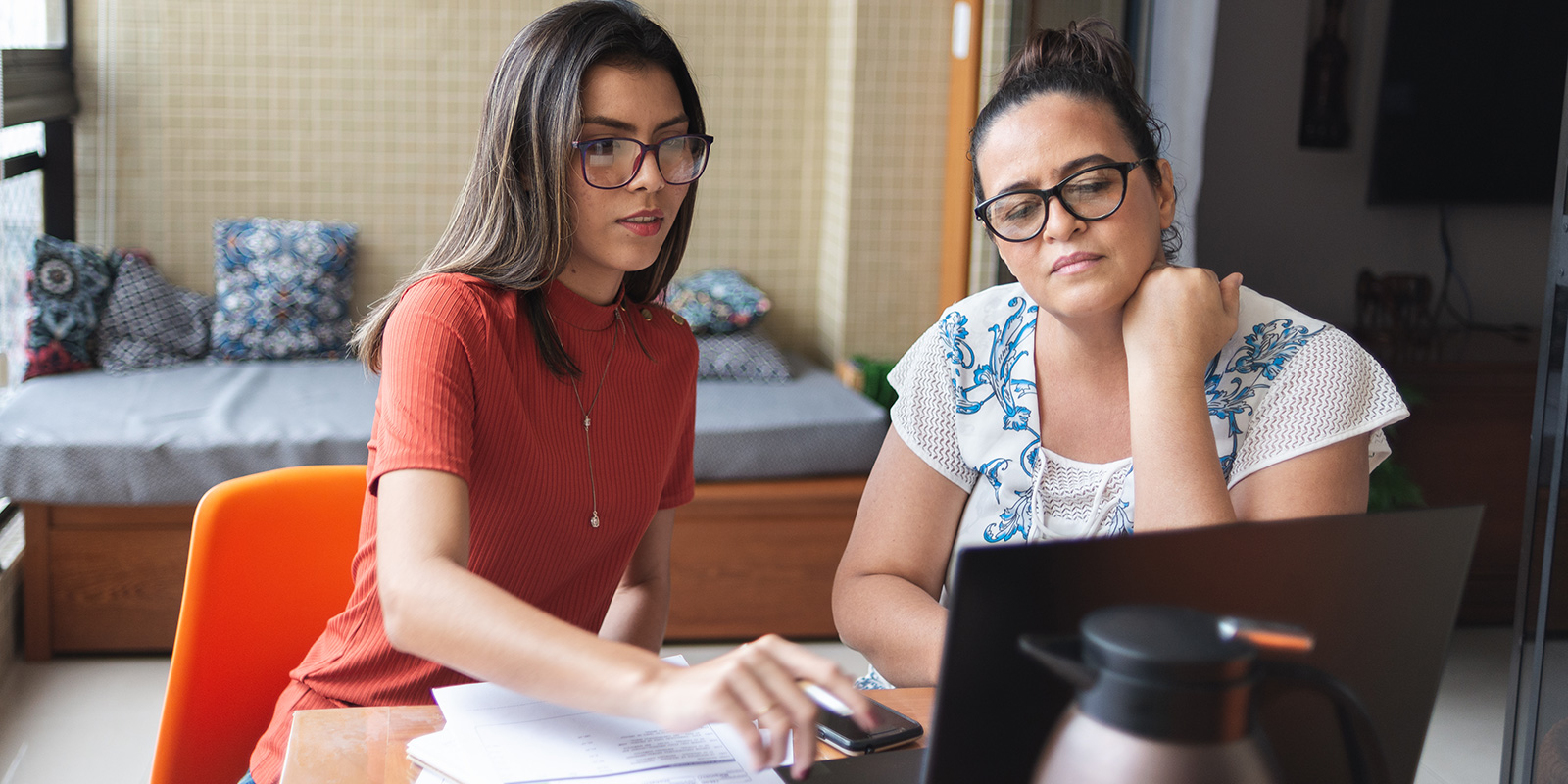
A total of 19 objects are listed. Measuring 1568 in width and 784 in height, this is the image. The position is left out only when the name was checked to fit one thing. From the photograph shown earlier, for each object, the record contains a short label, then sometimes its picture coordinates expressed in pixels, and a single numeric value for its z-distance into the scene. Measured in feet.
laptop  2.19
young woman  4.09
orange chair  4.76
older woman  4.29
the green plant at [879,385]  12.04
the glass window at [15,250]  11.29
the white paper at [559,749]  3.22
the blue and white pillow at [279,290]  12.62
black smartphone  3.62
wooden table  3.41
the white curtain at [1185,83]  10.14
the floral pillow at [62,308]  11.50
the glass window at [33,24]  11.46
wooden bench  10.01
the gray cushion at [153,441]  9.83
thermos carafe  2.20
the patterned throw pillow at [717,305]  13.09
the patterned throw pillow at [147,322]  11.95
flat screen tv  9.99
